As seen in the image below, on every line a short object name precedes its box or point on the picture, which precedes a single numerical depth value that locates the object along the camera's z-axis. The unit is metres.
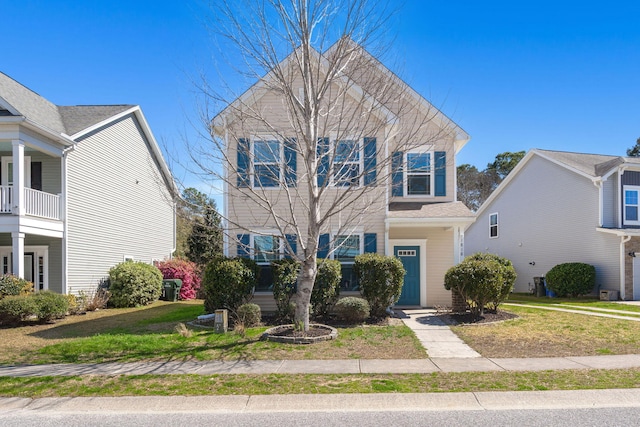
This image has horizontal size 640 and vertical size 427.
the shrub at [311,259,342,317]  12.09
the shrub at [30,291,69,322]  12.74
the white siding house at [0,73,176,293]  14.47
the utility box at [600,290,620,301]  18.80
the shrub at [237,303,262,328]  11.30
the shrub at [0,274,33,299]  13.14
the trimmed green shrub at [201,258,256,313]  11.91
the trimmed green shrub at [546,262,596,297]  19.64
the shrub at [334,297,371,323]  11.54
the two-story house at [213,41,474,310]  10.54
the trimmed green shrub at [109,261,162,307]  17.48
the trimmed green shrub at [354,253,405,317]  12.10
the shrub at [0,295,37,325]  12.21
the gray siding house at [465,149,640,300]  19.27
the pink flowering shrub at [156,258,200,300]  21.64
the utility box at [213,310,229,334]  10.55
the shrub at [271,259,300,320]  12.06
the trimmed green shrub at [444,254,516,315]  12.03
